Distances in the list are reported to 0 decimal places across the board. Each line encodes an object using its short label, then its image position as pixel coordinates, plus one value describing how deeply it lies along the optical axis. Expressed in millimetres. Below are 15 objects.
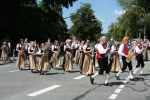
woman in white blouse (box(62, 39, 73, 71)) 16141
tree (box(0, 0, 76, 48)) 35594
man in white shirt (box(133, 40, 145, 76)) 14039
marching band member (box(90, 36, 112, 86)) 10789
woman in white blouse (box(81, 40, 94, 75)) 12406
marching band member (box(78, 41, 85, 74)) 16622
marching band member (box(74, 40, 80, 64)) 20312
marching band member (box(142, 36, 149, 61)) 23891
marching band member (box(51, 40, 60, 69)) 17672
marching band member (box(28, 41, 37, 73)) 15641
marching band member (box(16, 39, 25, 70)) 17484
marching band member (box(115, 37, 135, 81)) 12320
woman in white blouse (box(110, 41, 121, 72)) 15453
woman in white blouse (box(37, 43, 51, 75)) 14641
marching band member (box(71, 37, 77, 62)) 19072
